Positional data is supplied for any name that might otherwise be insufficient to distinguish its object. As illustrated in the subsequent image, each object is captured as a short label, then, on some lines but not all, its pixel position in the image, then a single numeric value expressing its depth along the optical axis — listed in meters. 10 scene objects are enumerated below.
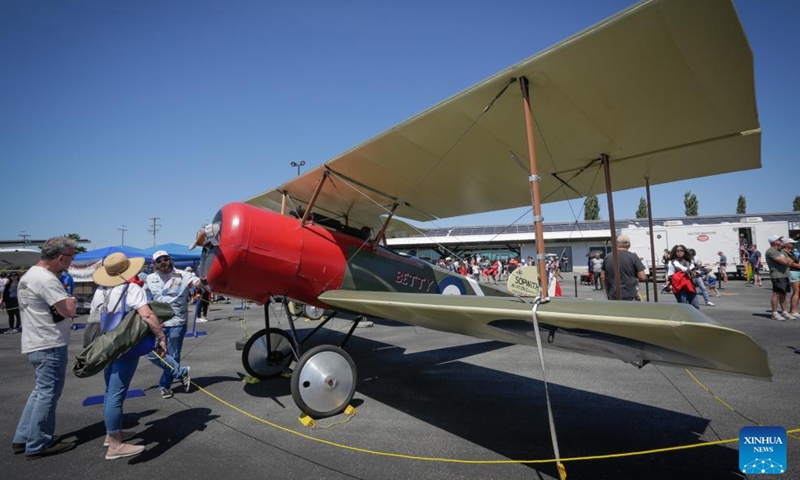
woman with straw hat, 2.88
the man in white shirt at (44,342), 2.85
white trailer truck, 21.22
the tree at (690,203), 59.75
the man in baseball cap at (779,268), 7.93
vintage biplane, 2.23
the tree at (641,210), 55.79
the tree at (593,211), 51.79
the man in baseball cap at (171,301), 4.43
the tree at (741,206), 63.08
